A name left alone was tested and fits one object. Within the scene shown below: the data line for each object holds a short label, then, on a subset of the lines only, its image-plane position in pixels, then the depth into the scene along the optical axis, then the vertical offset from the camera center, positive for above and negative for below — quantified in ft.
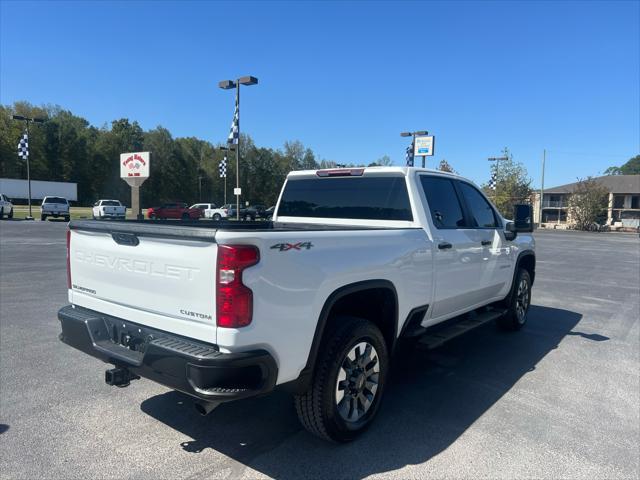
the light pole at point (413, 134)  78.09 +13.16
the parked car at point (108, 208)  123.81 -0.49
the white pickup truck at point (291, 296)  8.21 -1.89
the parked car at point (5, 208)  104.06 -0.71
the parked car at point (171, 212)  147.74 -1.44
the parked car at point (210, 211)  150.30 -0.98
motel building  180.96 +4.77
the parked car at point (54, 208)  107.86 -0.55
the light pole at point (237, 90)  75.36 +20.10
